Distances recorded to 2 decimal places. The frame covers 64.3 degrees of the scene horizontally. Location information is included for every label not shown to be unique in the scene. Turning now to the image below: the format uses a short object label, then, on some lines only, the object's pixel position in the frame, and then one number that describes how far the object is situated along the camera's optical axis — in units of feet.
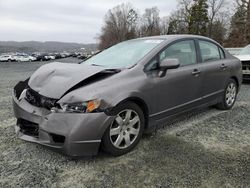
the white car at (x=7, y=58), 120.59
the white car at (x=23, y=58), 120.65
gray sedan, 7.15
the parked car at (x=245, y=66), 20.89
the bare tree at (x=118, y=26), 188.46
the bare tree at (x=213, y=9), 127.35
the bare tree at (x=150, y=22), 189.55
